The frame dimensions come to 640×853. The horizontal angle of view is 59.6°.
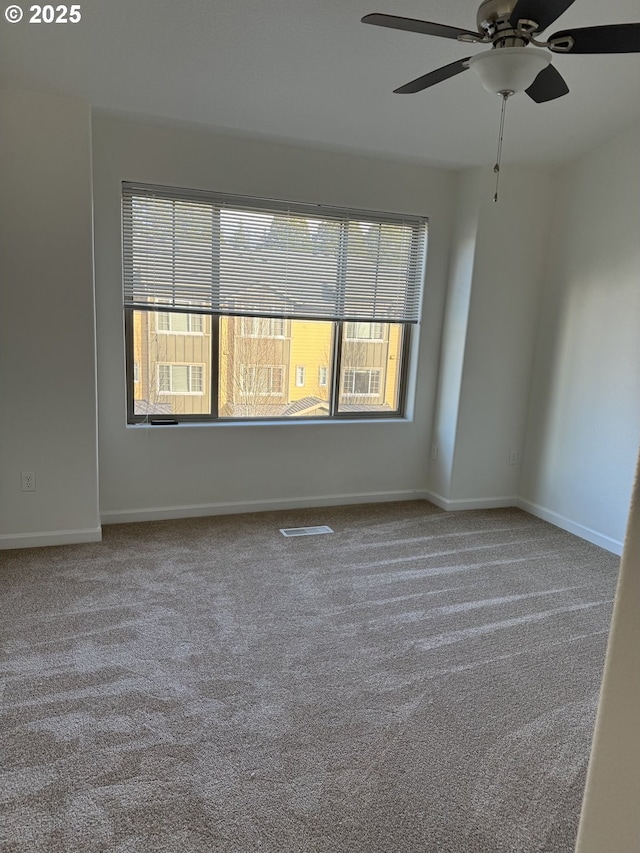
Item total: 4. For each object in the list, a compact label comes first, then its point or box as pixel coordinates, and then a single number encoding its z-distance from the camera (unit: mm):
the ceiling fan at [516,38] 1749
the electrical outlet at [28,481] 3268
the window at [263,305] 3602
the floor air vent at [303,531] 3752
